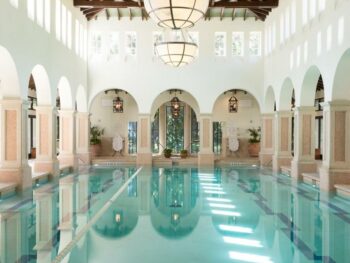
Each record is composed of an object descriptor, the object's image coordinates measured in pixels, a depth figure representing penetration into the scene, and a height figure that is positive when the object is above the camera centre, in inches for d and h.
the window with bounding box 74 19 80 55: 962.1 +221.5
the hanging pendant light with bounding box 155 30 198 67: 660.7 +128.2
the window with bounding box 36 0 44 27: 682.2 +195.7
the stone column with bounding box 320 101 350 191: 603.5 -10.8
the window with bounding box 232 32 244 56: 1073.5 +225.2
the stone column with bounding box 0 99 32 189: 598.9 -8.5
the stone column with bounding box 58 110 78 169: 932.0 -5.9
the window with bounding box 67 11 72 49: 888.5 +219.3
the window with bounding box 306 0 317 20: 659.4 +192.8
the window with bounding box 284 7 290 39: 827.4 +211.4
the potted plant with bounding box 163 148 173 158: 1135.7 -42.3
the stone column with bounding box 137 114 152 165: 1068.5 -8.3
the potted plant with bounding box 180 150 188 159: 1159.6 -46.0
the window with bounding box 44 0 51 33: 733.3 +204.0
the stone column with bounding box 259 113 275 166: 1060.3 -6.4
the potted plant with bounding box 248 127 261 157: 1210.0 -18.2
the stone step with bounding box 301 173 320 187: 676.1 -66.8
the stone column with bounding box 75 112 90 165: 1072.2 +4.1
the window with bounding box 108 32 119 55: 1073.5 +227.4
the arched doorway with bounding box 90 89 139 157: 1253.7 +57.6
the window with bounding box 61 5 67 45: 840.3 +216.4
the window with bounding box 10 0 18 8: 567.6 +174.1
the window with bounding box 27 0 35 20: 638.5 +189.3
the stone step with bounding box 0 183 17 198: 547.2 -66.9
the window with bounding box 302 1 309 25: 705.6 +200.0
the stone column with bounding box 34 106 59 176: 770.8 -3.0
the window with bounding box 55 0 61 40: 800.9 +216.3
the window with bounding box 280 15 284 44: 880.3 +214.4
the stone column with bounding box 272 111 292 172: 920.9 -5.7
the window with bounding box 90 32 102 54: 1069.8 +227.4
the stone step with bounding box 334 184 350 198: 557.1 -69.2
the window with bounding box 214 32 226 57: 1077.1 +223.2
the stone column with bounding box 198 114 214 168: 1072.2 -6.2
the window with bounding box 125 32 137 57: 1073.5 +227.5
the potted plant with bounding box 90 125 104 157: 1179.7 -8.9
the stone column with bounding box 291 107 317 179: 767.1 -11.8
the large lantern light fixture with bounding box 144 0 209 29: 396.5 +115.9
